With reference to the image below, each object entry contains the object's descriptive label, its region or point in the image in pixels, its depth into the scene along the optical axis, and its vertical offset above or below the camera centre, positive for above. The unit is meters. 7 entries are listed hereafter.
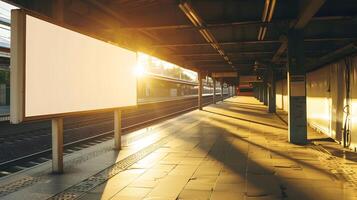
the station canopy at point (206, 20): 9.23 +2.53
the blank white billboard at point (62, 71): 5.78 +0.60
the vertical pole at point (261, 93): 51.39 +0.90
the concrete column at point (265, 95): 38.61 +0.47
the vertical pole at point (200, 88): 33.13 +1.14
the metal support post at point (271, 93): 25.32 +0.46
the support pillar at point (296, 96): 12.09 +0.10
